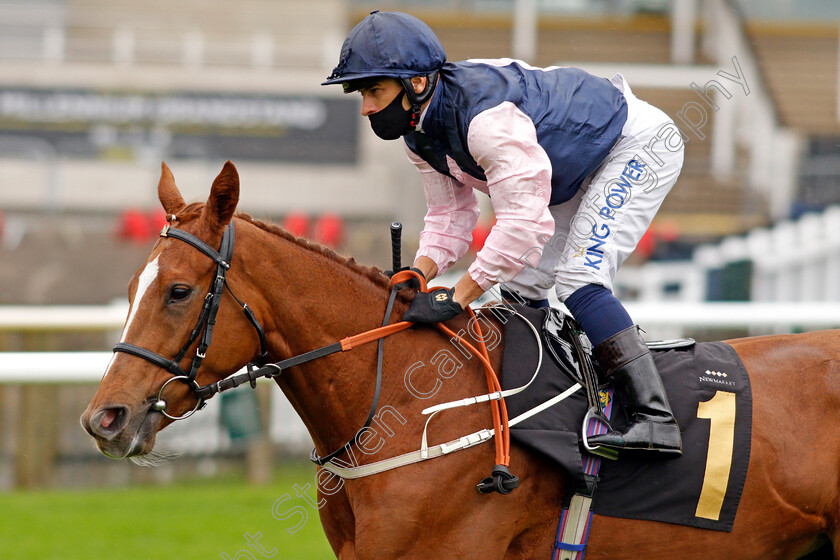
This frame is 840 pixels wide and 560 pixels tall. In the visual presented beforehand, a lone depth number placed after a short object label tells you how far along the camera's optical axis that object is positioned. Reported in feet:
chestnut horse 15.88
